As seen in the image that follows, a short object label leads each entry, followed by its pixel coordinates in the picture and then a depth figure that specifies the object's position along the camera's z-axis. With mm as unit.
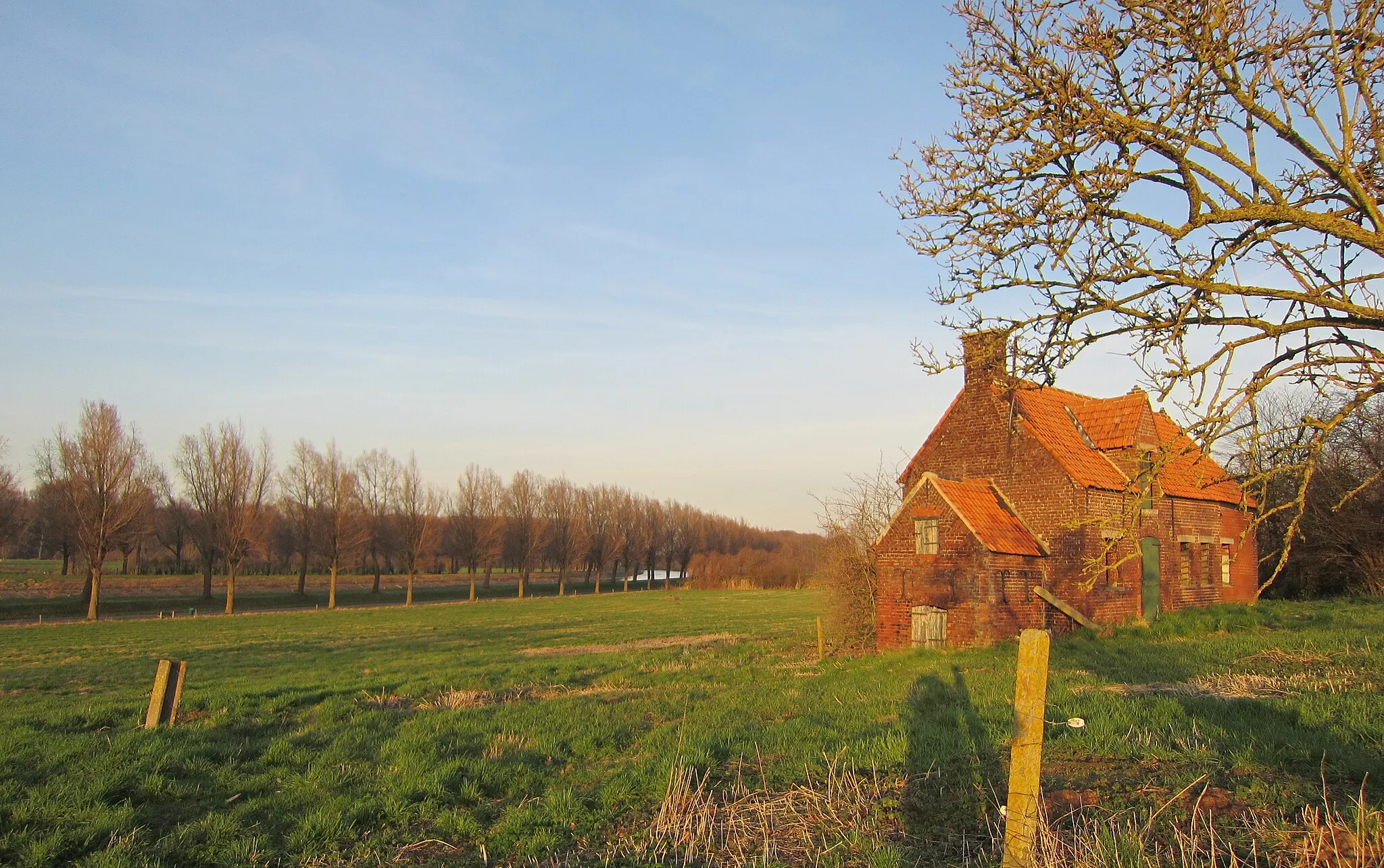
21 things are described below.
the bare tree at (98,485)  42406
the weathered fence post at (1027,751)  4883
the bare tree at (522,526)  74375
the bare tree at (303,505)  57750
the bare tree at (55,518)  45531
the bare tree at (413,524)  62250
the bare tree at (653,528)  100625
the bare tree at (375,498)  64438
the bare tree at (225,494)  49969
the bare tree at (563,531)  80188
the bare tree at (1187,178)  6957
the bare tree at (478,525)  69188
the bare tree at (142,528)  44625
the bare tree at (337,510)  57062
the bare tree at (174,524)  61312
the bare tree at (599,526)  89188
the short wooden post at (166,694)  10984
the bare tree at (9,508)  47438
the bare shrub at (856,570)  23641
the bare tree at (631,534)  94500
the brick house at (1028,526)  20641
